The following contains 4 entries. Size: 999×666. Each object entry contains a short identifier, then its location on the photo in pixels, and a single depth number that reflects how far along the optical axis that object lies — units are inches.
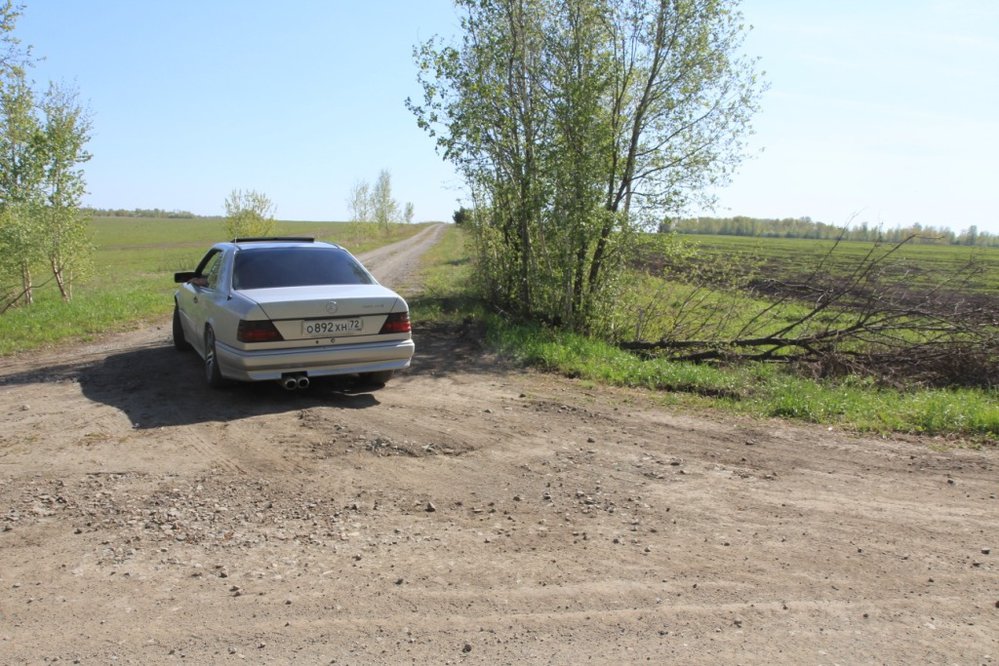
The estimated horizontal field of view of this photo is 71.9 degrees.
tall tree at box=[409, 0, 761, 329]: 470.0
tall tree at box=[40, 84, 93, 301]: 712.4
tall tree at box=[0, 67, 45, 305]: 647.8
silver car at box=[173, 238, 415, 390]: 268.2
